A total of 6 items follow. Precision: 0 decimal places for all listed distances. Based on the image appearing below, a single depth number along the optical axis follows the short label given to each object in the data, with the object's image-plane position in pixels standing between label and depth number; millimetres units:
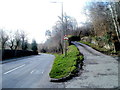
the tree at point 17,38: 41975
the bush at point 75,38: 38472
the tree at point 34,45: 60112
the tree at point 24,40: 48312
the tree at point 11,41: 40312
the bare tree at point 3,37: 35500
